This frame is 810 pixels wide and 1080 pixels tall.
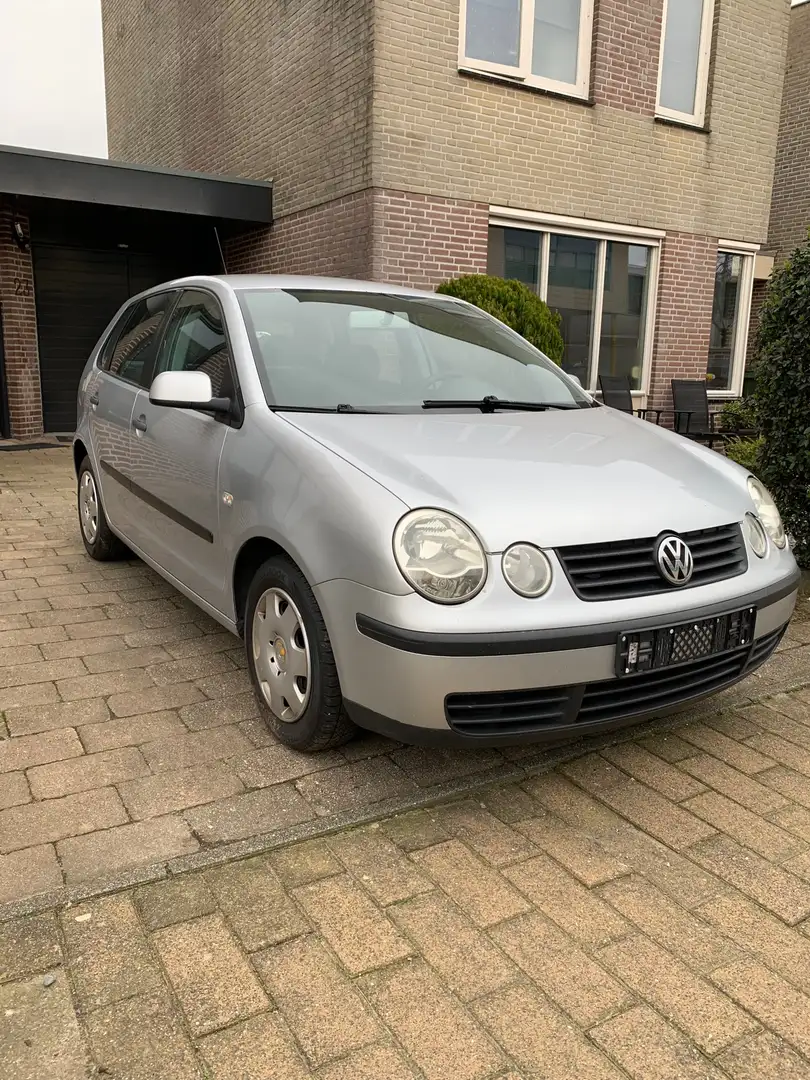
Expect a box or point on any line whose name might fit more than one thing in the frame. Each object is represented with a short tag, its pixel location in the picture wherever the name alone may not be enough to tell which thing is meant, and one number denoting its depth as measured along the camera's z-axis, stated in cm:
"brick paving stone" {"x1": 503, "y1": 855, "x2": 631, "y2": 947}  216
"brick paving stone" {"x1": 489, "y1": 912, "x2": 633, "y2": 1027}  192
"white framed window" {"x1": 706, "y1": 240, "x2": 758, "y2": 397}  1209
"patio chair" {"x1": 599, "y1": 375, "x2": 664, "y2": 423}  1055
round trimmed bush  834
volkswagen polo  240
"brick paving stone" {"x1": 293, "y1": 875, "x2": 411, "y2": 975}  206
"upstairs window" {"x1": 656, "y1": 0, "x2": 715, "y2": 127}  1073
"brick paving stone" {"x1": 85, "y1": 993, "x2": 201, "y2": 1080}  173
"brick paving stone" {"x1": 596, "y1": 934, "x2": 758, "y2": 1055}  185
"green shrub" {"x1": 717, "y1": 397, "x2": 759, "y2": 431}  1062
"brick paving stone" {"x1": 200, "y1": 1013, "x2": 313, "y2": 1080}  173
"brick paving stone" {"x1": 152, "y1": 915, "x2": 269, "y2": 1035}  188
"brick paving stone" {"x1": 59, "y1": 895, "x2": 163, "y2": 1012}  194
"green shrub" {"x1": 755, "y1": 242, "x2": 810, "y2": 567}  515
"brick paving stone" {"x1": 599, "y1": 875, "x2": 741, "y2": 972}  209
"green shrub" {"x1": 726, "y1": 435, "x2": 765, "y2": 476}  554
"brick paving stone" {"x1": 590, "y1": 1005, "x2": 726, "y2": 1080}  175
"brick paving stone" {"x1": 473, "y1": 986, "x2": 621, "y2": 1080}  175
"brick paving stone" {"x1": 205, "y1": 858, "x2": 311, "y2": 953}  212
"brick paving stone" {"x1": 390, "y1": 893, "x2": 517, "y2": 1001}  198
